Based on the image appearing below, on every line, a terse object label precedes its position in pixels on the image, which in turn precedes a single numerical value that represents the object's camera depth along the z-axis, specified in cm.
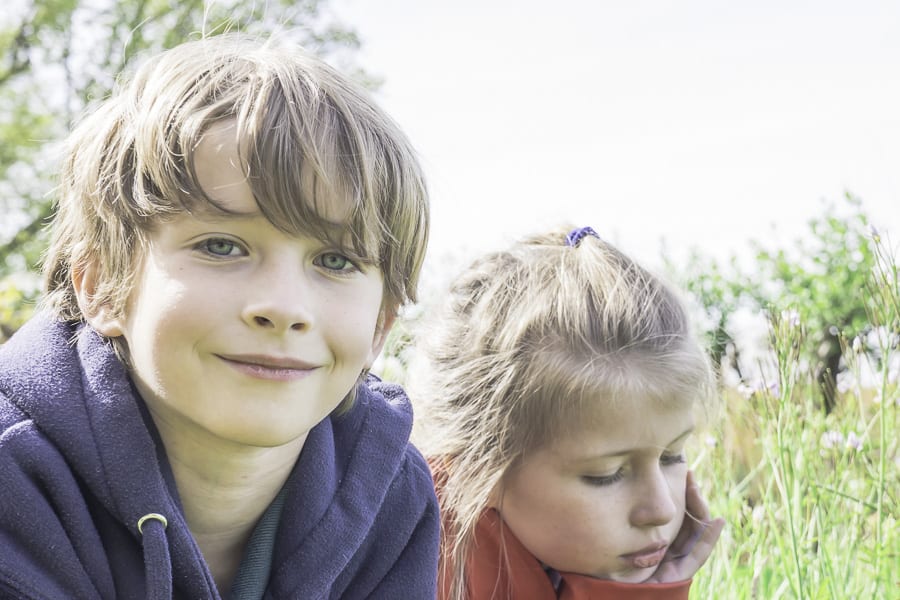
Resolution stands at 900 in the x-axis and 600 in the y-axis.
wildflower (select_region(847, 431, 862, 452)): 235
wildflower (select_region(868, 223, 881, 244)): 198
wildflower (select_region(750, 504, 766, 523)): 258
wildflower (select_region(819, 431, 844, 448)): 253
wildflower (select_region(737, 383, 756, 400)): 257
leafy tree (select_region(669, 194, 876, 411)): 669
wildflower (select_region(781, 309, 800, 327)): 202
